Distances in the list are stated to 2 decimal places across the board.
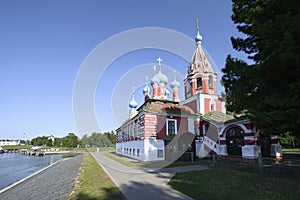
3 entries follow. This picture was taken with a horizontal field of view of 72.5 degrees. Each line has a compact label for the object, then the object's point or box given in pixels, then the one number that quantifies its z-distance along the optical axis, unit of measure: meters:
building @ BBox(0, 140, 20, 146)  196.25
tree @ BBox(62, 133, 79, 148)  99.31
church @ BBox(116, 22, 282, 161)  20.12
